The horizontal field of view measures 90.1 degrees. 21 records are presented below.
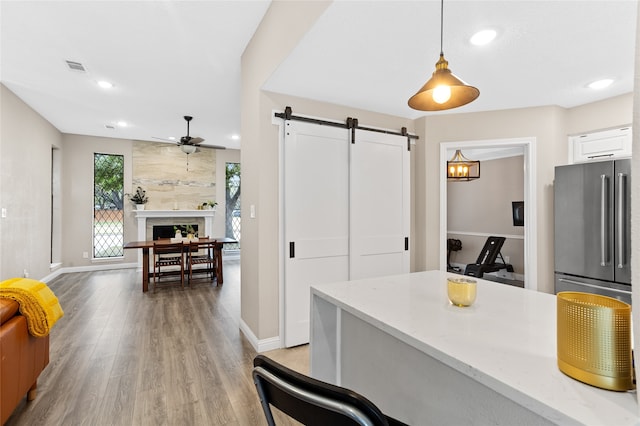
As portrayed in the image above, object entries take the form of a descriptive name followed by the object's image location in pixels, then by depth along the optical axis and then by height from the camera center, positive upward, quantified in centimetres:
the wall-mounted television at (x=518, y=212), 589 +3
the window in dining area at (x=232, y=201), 820 +35
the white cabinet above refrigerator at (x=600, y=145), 309 +70
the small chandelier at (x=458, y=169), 535 +76
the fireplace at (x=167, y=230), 711 -35
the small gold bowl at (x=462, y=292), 133 -33
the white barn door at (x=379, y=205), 340 +11
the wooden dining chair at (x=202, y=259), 543 -81
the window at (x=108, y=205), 677 +21
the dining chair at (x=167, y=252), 518 -64
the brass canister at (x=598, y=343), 69 -29
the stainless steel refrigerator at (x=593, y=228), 268 -12
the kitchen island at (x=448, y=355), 72 -40
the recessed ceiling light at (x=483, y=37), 205 +117
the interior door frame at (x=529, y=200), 341 +15
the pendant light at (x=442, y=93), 144 +59
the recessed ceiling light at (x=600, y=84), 277 +116
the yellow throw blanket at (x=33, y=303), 190 -54
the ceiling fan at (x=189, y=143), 524 +120
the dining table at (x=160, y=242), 500 -61
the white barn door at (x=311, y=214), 302 +0
